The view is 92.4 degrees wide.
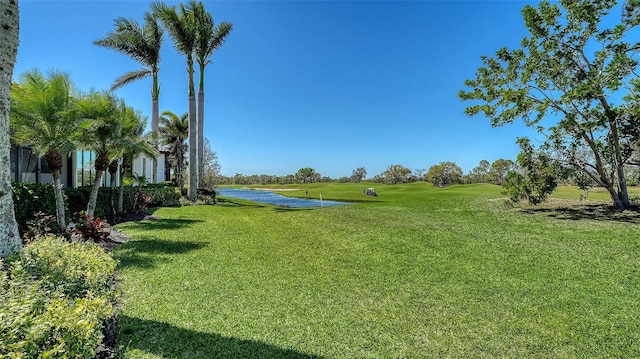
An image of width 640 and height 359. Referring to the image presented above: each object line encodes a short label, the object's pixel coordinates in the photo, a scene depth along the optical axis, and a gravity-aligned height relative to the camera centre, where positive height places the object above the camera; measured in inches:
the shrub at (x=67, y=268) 125.7 -38.6
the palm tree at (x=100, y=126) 319.3 +63.2
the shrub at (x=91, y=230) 253.8 -38.0
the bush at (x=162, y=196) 636.1 -26.8
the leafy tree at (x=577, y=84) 366.3 +127.0
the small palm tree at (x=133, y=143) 411.5 +57.3
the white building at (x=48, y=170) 451.2 +27.4
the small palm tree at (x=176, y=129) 1224.2 +228.9
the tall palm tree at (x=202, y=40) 706.8 +346.2
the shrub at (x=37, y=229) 227.5 -34.6
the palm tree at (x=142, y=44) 697.6 +323.3
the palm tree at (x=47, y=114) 264.4 +62.8
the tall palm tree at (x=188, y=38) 665.0 +327.8
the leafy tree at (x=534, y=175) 432.1 +10.6
